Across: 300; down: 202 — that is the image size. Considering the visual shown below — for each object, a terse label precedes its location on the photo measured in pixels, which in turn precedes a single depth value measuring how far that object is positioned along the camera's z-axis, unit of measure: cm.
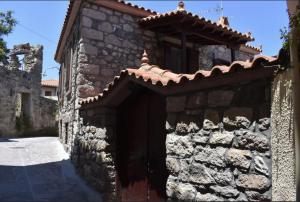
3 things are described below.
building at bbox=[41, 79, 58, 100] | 2127
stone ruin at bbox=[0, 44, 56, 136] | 1175
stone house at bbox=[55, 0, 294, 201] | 202
